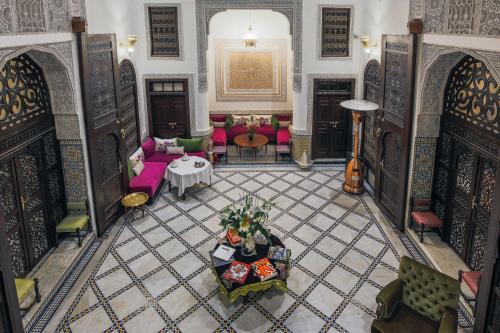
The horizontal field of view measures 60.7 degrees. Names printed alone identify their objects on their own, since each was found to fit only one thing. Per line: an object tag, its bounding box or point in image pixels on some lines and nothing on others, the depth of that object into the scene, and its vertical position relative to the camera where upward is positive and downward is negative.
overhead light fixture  8.44 +0.36
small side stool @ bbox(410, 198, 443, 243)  5.59 -2.11
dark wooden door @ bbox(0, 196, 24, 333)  3.50 -1.90
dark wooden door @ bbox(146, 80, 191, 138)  8.72 -0.98
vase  4.81 -2.07
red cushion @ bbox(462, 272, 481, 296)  4.21 -2.22
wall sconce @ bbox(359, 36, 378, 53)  7.41 +0.21
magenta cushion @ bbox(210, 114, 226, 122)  10.55 -1.42
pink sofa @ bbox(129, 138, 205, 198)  7.01 -1.91
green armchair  3.75 -2.19
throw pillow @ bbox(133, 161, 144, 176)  7.37 -1.83
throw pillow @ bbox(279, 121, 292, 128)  10.30 -1.54
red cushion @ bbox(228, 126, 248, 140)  10.36 -1.72
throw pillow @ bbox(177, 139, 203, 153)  8.62 -1.68
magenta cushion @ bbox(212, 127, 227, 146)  9.53 -1.73
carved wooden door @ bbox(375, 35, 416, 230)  5.59 -0.94
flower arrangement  4.70 -1.78
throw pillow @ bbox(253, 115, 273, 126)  10.50 -1.49
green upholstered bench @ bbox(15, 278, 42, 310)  4.23 -2.21
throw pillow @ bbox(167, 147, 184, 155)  8.49 -1.75
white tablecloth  7.23 -1.94
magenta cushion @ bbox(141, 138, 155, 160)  8.33 -1.67
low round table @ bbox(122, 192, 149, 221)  6.52 -2.10
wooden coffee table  9.05 -1.74
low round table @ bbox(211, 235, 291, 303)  4.41 -2.30
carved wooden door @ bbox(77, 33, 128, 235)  5.50 -0.84
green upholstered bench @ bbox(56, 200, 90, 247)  5.55 -2.06
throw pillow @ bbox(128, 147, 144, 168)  7.41 -1.68
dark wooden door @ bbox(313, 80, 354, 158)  8.65 -1.29
